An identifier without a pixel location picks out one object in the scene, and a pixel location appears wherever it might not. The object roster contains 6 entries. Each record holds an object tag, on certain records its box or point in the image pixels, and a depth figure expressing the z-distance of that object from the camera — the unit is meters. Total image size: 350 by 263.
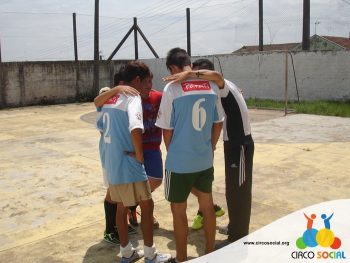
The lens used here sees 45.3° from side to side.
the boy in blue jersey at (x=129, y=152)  2.82
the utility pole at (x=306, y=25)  15.39
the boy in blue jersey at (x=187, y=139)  2.74
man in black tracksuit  3.15
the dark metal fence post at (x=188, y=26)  18.86
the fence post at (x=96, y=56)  18.34
